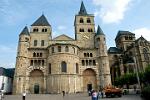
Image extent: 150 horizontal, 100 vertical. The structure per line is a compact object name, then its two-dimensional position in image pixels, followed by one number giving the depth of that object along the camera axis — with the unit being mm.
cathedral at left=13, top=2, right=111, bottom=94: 50938
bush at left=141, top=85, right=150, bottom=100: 18547
